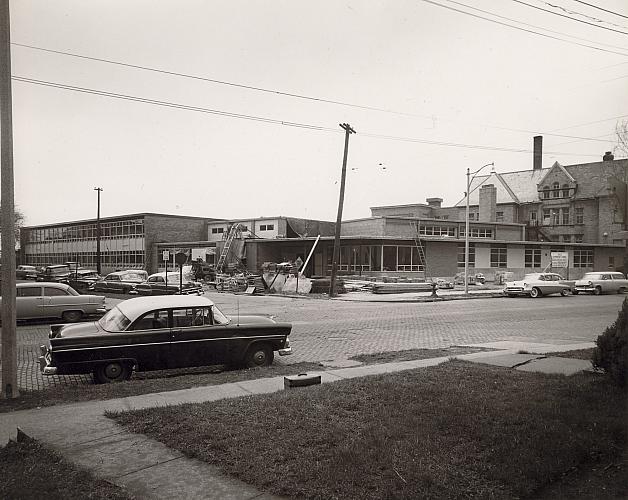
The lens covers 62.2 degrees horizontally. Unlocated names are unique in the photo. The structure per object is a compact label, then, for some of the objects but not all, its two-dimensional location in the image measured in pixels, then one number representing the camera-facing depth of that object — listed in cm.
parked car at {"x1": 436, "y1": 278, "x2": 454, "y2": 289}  3847
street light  3041
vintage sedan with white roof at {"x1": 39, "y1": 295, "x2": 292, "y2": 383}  872
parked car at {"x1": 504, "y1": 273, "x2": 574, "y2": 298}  3325
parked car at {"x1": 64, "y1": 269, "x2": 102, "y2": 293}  3583
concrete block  786
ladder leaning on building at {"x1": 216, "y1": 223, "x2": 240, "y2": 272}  4771
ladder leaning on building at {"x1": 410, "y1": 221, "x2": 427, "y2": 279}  4173
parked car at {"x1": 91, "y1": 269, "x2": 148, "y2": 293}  3381
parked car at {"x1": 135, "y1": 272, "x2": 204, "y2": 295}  2961
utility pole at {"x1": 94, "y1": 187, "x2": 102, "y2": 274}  6162
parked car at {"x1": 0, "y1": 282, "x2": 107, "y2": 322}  1816
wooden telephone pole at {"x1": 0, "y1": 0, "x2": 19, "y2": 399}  780
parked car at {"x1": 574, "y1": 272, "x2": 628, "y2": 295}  3603
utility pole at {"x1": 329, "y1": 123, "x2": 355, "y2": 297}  3191
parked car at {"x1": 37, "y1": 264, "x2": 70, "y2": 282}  4333
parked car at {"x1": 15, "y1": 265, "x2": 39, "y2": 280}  4712
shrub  672
